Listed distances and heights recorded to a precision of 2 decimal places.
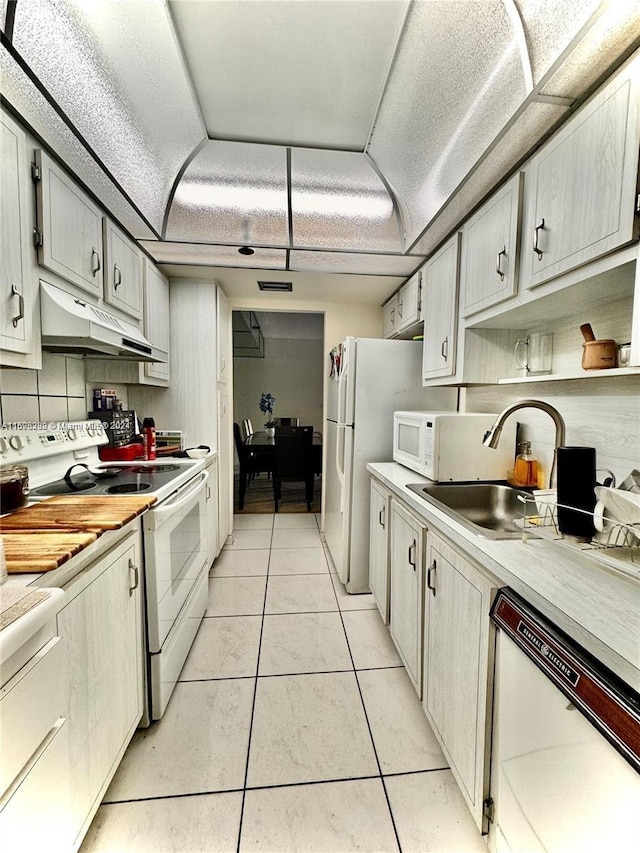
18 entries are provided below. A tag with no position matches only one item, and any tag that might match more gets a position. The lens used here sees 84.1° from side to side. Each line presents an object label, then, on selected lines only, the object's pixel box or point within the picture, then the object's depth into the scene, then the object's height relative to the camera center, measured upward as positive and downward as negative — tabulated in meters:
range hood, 1.30 +0.31
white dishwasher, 0.56 -0.63
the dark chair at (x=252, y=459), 4.52 -0.66
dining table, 4.61 -0.51
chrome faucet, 1.22 -0.04
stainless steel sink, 1.59 -0.42
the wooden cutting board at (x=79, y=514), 1.06 -0.36
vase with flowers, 6.61 +0.07
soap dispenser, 1.61 -0.27
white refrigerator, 2.37 +0.00
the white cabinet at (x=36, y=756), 0.61 -0.67
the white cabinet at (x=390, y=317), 2.88 +0.78
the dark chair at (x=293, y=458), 4.14 -0.59
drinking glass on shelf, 1.63 +0.28
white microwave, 1.71 -0.19
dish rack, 0.83 -0.35
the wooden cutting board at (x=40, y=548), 0.81 -0.36
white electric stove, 1.39 -0.46
